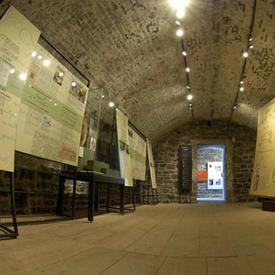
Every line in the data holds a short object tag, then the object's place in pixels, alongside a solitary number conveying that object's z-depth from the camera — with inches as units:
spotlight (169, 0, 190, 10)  153.6
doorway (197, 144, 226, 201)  523.8
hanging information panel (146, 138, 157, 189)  292.0
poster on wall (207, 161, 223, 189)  524.8
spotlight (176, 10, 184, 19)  162.1
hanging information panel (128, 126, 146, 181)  219.3
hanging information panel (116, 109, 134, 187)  171.9
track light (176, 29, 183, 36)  180.1
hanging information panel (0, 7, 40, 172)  75.5
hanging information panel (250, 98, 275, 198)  192.2
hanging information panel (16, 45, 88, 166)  97.3
